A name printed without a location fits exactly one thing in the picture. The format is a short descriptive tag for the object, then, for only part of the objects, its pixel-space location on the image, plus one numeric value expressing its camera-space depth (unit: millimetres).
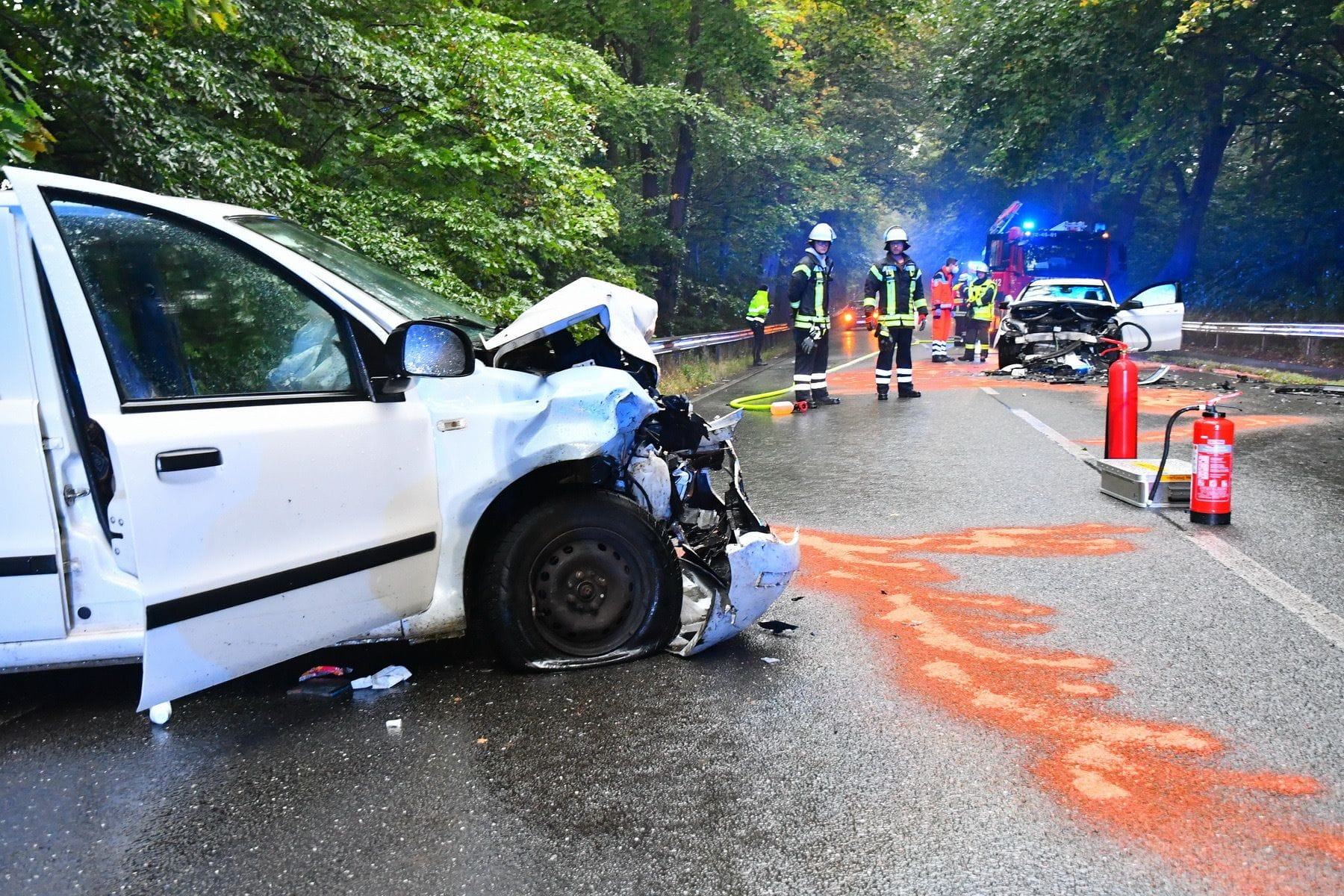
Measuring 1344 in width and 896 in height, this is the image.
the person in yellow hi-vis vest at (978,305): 24734
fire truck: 27406
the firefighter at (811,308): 14445
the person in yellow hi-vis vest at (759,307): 20484
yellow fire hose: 14812
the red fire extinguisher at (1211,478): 6918
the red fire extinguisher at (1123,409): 8906
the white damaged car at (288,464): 3520
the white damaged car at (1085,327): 17766
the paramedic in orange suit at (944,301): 26516
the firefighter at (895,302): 15578
